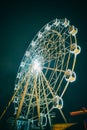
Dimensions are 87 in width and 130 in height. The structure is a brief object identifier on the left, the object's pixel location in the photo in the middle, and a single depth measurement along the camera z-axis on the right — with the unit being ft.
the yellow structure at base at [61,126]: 34.26
